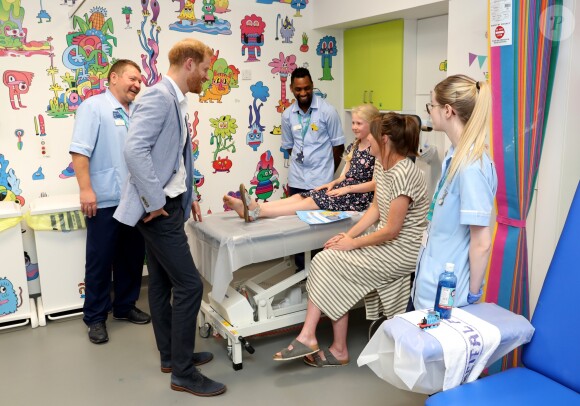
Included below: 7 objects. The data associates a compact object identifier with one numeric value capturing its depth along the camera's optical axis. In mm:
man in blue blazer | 2297
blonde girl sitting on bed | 3225
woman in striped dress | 2674
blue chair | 1665
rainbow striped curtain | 2412
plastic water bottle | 1743
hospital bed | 2758
